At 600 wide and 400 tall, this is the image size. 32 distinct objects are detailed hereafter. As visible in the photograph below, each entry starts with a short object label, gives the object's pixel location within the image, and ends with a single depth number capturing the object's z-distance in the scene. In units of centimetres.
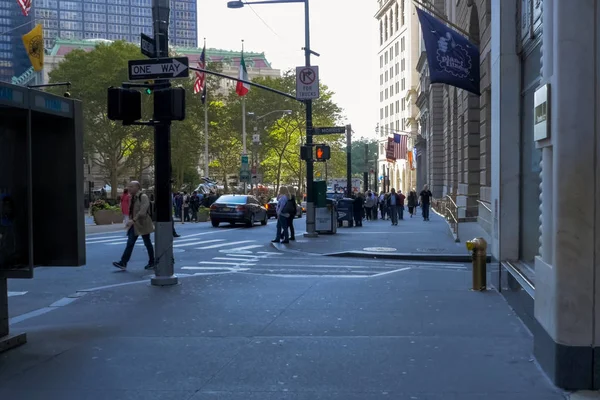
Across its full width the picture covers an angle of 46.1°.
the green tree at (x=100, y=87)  4862
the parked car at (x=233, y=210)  3091
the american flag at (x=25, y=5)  2719
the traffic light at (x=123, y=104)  1077
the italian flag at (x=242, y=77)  3941
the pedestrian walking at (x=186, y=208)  3753
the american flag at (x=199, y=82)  4064
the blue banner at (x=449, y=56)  1694
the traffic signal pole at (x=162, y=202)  1158
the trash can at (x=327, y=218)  2435
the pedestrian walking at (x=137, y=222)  1402
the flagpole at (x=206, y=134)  5146
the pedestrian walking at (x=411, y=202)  4138
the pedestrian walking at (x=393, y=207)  3034
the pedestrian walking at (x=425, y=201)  3325
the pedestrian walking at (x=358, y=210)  3007
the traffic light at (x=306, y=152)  2294
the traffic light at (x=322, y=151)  2312
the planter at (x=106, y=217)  3425
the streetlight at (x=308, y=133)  2277
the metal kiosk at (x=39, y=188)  727
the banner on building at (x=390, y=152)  5838
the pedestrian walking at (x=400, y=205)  3368
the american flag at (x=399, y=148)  5759
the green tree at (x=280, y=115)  6259
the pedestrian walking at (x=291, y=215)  2042
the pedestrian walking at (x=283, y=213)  2020
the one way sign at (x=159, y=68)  1145
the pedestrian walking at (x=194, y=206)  3803
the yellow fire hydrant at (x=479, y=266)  1071
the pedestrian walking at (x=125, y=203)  1591
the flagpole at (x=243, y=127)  5639
